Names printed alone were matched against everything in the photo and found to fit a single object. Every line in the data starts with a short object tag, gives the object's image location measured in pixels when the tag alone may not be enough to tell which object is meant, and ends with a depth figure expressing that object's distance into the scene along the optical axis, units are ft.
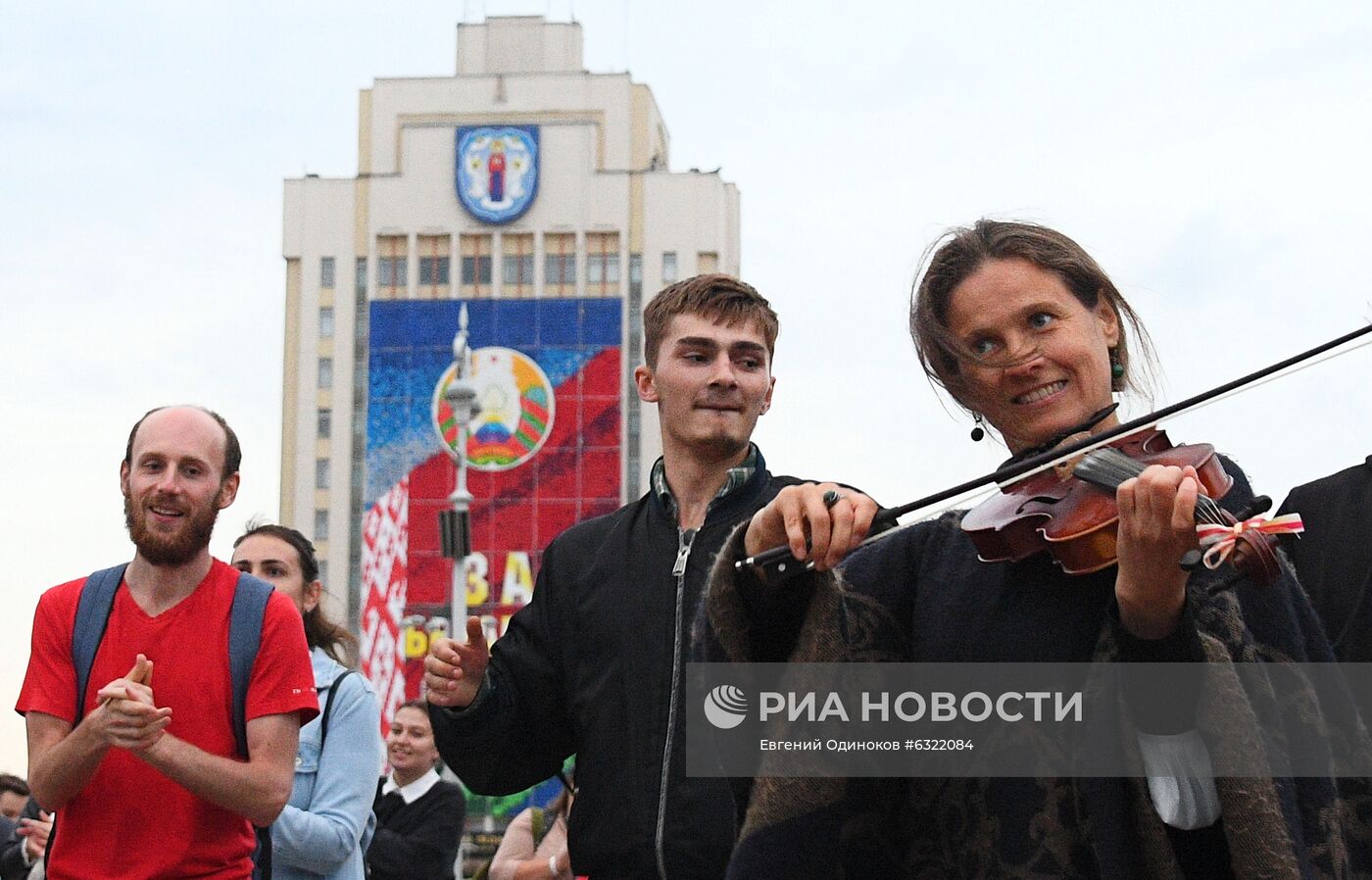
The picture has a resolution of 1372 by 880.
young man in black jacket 9.97
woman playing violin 6.07
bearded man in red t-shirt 11.00
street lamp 52.65
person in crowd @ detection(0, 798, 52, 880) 14.52
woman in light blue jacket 13.23
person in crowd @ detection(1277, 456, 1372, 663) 8.86
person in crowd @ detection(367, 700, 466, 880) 19.02
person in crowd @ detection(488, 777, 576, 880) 20.52
